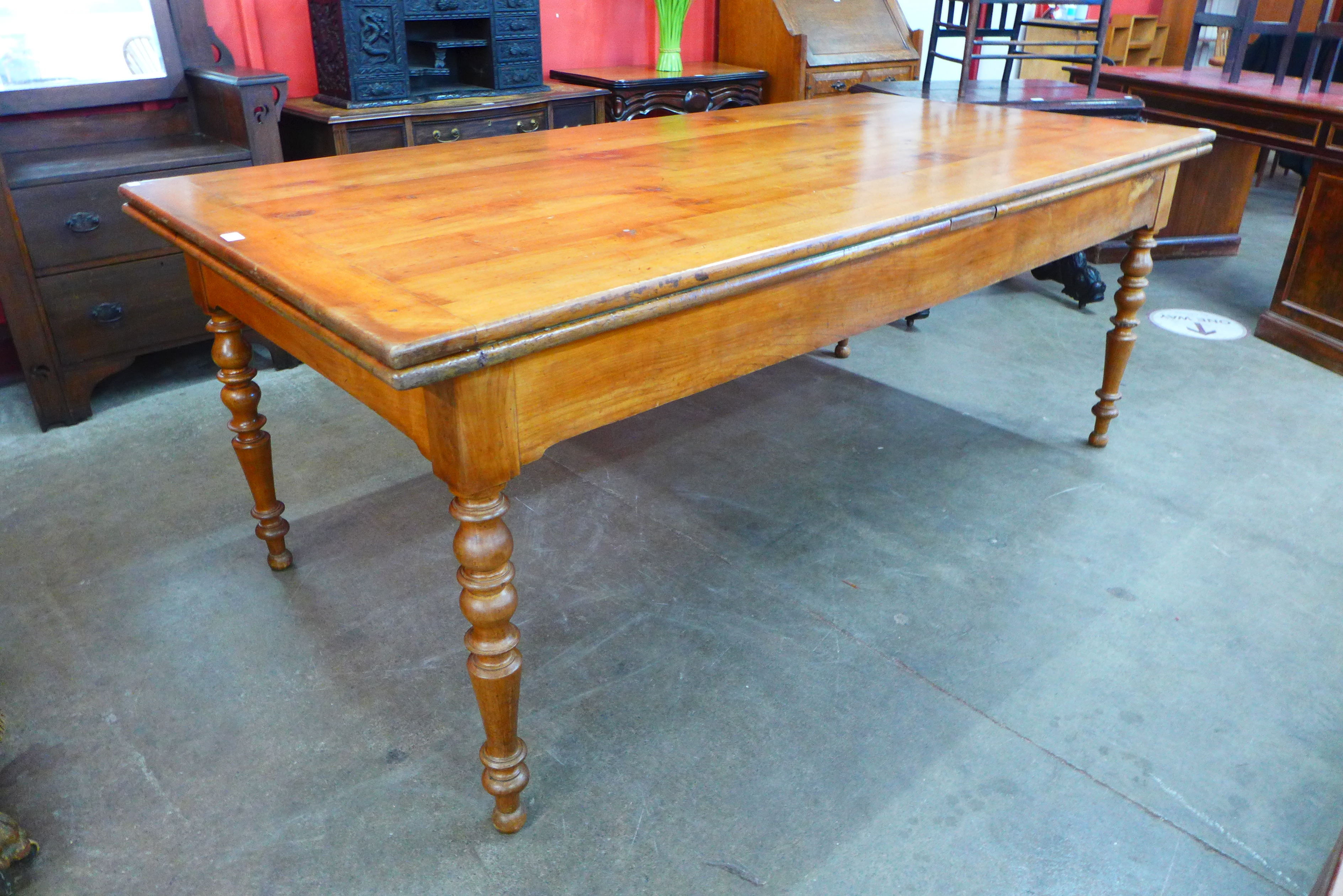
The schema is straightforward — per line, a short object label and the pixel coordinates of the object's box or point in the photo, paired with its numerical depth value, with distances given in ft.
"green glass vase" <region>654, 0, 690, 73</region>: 13.25
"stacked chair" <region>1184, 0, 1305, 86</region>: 12.55
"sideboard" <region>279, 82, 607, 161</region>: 10.05
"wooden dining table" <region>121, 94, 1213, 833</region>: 3.84
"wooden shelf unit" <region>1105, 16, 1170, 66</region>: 22.84
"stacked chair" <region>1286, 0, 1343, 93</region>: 11.44
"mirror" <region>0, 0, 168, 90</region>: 8.89
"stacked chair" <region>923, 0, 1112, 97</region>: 11.03
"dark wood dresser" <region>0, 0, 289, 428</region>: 8.43
